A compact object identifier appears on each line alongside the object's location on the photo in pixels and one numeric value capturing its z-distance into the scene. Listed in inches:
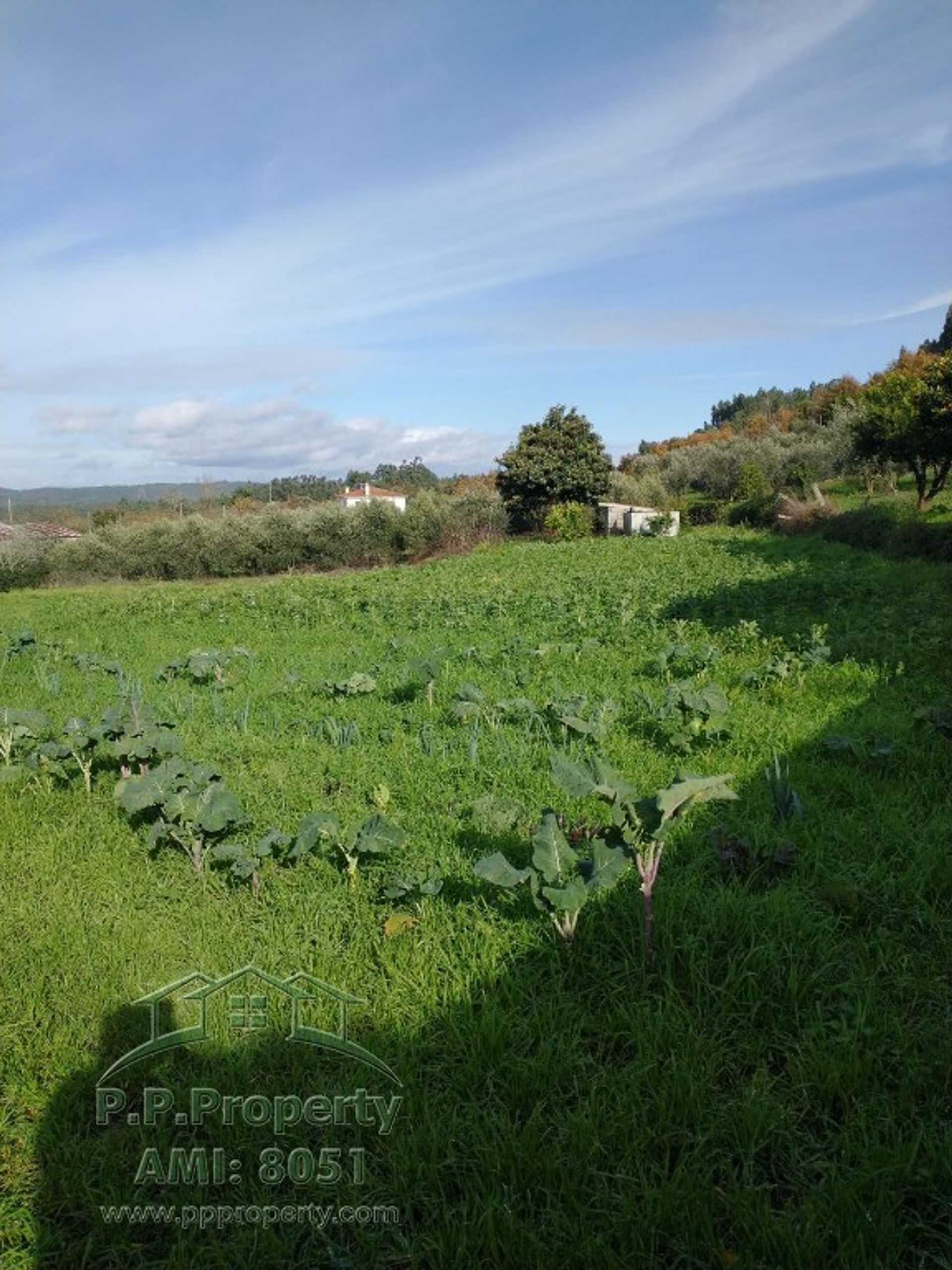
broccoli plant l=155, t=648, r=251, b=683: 277.4
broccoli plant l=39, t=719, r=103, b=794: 171.8
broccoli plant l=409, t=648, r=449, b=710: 228.4
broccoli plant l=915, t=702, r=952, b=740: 164.2
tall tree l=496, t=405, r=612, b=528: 1181.1
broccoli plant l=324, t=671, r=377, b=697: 243.8
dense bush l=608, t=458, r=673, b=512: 1344.7
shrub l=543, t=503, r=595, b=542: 1112.2
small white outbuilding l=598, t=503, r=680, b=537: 1048.8
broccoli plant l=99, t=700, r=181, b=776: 165.3
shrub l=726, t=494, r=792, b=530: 971.3
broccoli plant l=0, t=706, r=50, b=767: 190.6
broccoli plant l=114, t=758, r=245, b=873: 131.7
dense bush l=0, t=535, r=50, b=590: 1042.1
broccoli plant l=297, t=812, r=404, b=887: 123.8
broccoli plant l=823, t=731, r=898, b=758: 159.2
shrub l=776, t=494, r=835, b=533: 810.8
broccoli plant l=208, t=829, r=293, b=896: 124.0
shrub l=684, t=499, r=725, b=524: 1204.5
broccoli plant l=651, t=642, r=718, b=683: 248.5
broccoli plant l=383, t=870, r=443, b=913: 115.6
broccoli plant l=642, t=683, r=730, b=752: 178.9
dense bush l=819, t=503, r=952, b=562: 550.9
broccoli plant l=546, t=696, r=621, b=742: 181.2
